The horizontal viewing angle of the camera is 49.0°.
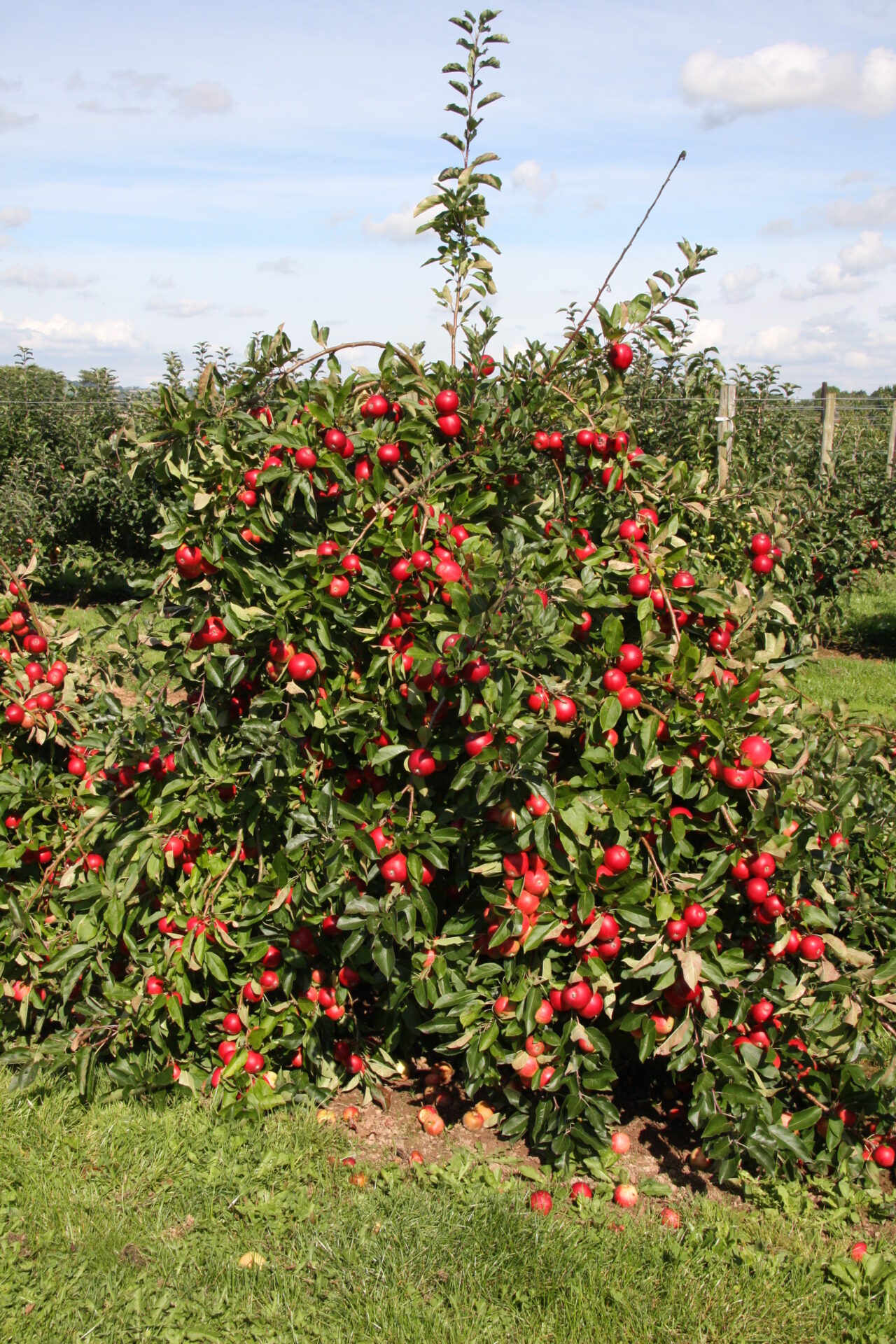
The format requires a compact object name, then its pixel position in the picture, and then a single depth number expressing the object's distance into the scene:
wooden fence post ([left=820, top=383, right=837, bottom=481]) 9.98
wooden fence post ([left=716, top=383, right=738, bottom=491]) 7.97
